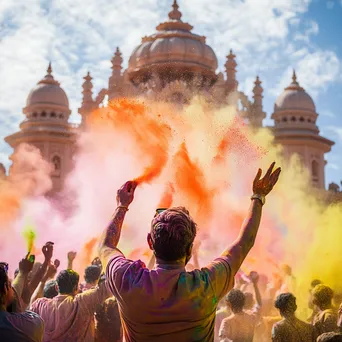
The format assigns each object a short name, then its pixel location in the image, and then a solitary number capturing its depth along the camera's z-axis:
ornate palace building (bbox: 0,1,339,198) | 26.55
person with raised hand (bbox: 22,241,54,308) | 5.73
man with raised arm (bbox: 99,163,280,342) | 2.87
